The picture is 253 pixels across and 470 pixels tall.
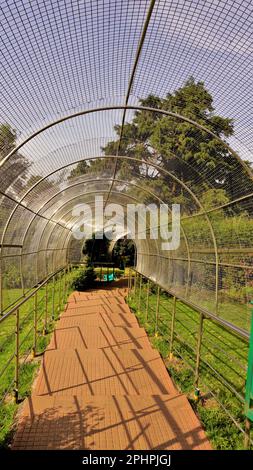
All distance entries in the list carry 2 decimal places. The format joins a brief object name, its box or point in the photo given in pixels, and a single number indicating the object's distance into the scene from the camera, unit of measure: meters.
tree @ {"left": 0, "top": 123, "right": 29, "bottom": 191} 3.54
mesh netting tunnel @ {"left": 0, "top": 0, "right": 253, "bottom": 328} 2.86
